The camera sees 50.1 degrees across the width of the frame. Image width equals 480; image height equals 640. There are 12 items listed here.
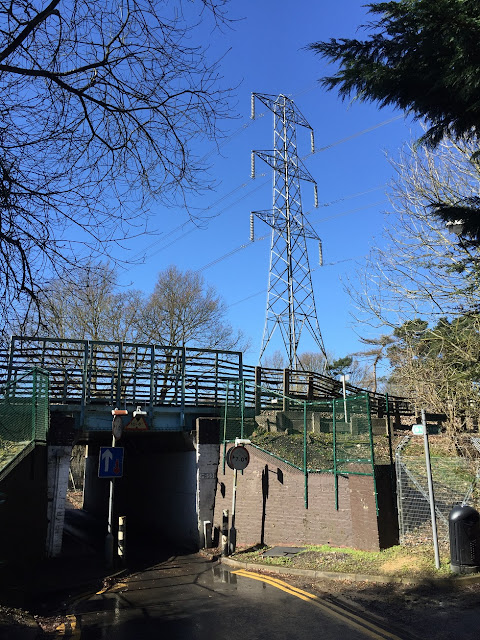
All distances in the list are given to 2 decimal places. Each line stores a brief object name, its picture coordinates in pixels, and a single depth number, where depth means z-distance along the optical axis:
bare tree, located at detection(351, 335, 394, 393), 15.34
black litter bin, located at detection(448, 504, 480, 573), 8.27
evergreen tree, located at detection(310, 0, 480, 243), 6.00
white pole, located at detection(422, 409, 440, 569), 8.58
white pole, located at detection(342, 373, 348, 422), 11.57
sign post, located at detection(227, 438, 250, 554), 12.78
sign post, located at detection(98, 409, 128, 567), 12.45
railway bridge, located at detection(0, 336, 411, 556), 11.51
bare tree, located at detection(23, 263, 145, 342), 25.80
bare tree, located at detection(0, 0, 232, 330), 6.00
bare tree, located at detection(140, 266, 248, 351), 27.89
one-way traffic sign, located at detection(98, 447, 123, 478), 12.62
